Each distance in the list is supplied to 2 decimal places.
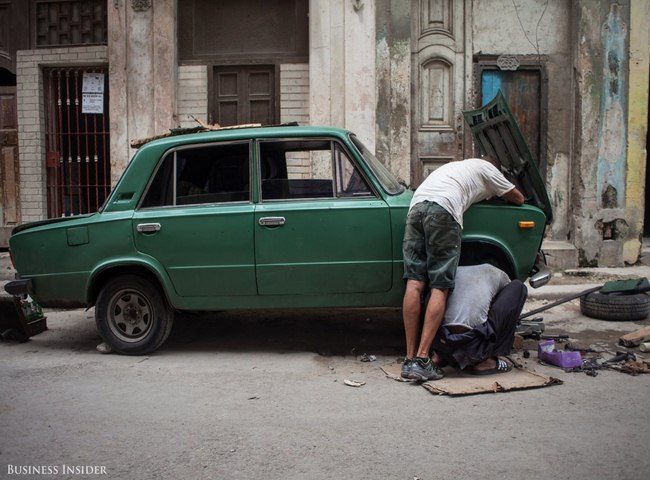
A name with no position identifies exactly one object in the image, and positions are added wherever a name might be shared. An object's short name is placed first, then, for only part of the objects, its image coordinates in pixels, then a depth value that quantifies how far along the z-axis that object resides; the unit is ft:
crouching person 15.56
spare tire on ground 20.88
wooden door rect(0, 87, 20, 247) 34.63
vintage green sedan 17.08
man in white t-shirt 15.66
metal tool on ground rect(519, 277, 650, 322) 20.47
